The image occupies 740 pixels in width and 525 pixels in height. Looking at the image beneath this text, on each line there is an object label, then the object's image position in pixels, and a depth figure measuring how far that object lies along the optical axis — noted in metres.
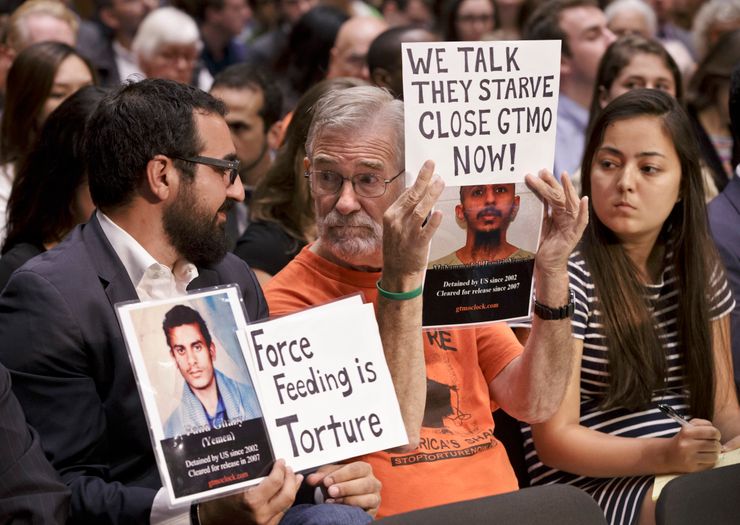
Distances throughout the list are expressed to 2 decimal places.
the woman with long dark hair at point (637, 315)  6.50
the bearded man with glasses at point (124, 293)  4.86
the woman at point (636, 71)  10.22
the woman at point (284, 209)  8.29
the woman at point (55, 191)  7.11
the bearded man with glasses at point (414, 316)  5.50
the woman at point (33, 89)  9.21
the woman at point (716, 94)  11.50
